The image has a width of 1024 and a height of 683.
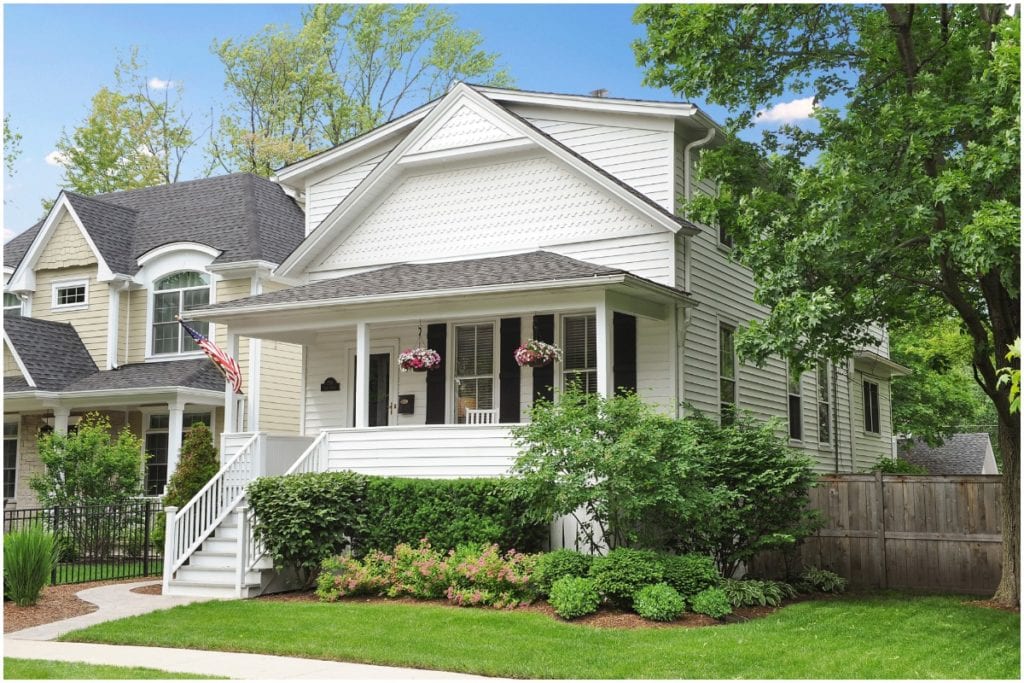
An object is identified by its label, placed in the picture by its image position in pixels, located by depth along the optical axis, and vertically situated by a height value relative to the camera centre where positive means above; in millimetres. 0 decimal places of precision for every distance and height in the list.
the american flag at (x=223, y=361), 17750 +1882
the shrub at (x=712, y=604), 11859 -1389
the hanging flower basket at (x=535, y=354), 16031 +1826
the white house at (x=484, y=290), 15539 +2749
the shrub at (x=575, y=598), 11844 -1333
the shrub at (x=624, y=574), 12148 -1094
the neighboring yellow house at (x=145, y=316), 21953 +3516
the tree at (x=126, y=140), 37094 +11687
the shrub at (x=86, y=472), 20234 +68
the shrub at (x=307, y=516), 14492 -533
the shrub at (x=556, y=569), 12781 -1081
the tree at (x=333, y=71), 36938 +14023
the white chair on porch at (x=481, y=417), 16781 +925
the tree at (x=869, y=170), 11398 +3583
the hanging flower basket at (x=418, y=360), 16688 +1798
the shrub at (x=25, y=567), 13508 -1143
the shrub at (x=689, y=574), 12344 -1104
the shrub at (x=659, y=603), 11656 -1360
